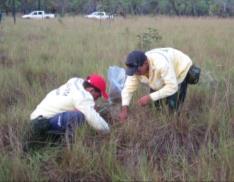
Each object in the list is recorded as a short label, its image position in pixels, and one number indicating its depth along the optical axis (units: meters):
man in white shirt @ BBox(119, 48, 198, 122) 3.59
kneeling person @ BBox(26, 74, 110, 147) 3.33
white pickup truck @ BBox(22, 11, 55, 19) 28.84
